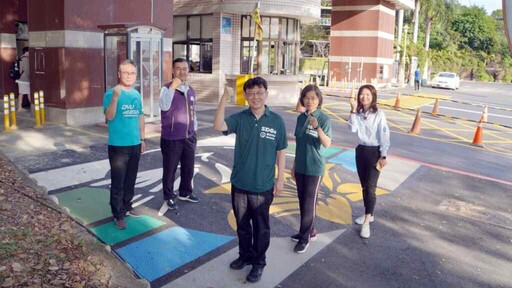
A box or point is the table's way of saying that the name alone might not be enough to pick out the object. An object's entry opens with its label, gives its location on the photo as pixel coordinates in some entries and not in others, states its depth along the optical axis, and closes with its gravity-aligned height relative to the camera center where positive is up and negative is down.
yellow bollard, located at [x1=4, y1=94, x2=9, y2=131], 11.09 -1.01
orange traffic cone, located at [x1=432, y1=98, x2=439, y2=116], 18.73 -1.05
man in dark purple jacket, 5.79 -0.62
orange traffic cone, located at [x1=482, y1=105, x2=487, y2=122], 16.65 -1.06
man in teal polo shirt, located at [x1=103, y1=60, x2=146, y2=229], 5.17 -0.67
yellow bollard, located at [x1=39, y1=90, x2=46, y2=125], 11.85 -0.73
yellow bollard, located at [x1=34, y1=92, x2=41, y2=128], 11.62 -0.86
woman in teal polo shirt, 4.91 -0.78
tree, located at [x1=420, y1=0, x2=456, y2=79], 45.19 +7.04
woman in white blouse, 5.54 -0.61
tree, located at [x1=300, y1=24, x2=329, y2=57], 46.50 +4.41
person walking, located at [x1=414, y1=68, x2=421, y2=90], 33.25 +0.19
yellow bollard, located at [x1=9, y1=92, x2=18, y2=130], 11.36 -1.01
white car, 37.62 +0.19
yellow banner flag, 16.94 +1.94
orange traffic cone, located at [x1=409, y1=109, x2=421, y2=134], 13.85 -1.27
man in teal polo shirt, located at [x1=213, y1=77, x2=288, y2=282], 4.30 -0.76
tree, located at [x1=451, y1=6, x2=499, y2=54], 70.31 +8.05
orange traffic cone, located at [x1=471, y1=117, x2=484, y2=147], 12.67 -1.45
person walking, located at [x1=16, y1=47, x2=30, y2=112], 13.38 -0.08
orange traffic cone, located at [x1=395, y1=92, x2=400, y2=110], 20.16 -0.91
